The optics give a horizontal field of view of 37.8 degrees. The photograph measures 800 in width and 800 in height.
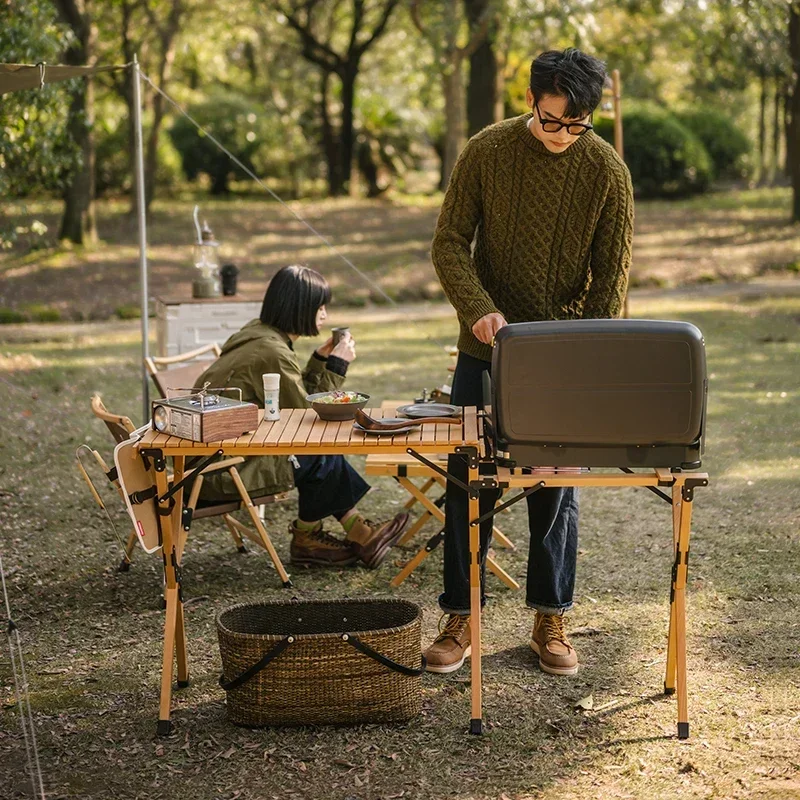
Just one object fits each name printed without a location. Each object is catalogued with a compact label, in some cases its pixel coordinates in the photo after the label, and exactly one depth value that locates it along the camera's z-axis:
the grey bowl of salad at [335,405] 3.38
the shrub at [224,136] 19.97
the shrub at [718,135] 20.08
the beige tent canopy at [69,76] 4.89
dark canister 6.55
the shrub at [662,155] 18.27
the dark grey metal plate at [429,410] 3.34
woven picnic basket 3.19
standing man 3.35
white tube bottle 3.45
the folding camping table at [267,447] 3.10
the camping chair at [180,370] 5.26
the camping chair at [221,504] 4.02
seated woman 4.40
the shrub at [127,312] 11.34
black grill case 2.80
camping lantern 6.48
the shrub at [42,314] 11.13
